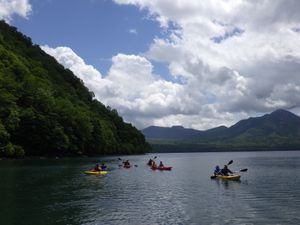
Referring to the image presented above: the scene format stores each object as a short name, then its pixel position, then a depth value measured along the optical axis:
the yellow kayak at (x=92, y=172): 47.99
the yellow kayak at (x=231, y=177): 42.45
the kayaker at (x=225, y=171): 43.41
